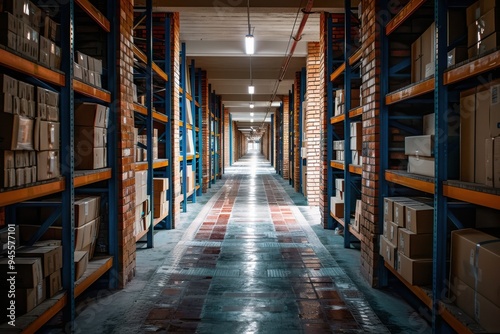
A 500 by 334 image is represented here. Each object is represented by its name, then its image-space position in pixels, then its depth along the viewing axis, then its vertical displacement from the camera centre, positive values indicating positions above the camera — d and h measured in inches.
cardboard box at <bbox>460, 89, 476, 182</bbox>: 116.2 +5.9
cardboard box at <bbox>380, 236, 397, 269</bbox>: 154.0 -35.9
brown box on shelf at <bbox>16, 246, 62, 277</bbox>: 116.3 -27.4
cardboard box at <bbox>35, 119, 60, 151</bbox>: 110.9 +5.6
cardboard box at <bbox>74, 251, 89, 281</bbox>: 136.6 -35.1
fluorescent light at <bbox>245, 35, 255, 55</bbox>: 301.0 +83.1
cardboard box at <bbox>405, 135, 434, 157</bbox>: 138.3 +3.4
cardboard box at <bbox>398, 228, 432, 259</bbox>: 139.9 -29.5
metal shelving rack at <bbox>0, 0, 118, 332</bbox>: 101.7 -7.1
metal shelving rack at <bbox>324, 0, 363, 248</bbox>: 234.4 +21.0
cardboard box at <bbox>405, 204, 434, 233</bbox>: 138.5 -20.8
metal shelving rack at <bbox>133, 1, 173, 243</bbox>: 239.1 +38.3
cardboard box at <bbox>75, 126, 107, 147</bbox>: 153.5 +7.2
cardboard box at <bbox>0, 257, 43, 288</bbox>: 109.0 -29.8
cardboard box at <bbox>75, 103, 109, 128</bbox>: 153.2 +15.1
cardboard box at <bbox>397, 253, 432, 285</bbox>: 138.0 -37.6
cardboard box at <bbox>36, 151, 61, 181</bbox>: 113.2 -2.5
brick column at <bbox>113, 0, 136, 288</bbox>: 171.6 +3.6
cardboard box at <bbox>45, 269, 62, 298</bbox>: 119.0 -36.1
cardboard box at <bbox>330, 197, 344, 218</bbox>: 261.4 -32.4
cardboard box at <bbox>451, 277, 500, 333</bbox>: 94.5 -36.5
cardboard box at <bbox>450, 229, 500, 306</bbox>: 95.8 -26.0
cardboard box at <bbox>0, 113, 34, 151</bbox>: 98.2 +5.7
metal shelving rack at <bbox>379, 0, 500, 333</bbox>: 101.0 -7.6
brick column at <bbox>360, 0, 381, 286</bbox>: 175.2 +7.5
